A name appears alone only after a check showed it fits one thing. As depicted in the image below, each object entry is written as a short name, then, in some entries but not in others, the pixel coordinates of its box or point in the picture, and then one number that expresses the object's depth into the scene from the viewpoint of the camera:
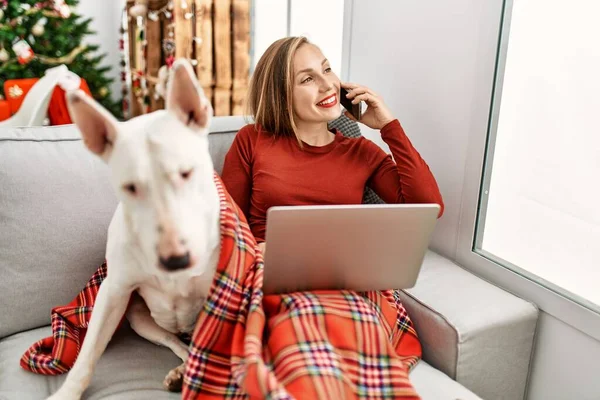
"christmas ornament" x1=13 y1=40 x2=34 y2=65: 3.86
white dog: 0.78
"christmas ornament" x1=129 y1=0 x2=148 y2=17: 3.96
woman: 1.47
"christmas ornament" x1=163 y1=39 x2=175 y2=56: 3.73
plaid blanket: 0.93
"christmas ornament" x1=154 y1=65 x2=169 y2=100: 3.81
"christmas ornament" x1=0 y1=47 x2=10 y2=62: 3.81
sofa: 1.26
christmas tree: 3.83
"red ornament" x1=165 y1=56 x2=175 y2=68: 3.78
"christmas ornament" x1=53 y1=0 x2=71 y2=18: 3.95
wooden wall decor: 3.63
